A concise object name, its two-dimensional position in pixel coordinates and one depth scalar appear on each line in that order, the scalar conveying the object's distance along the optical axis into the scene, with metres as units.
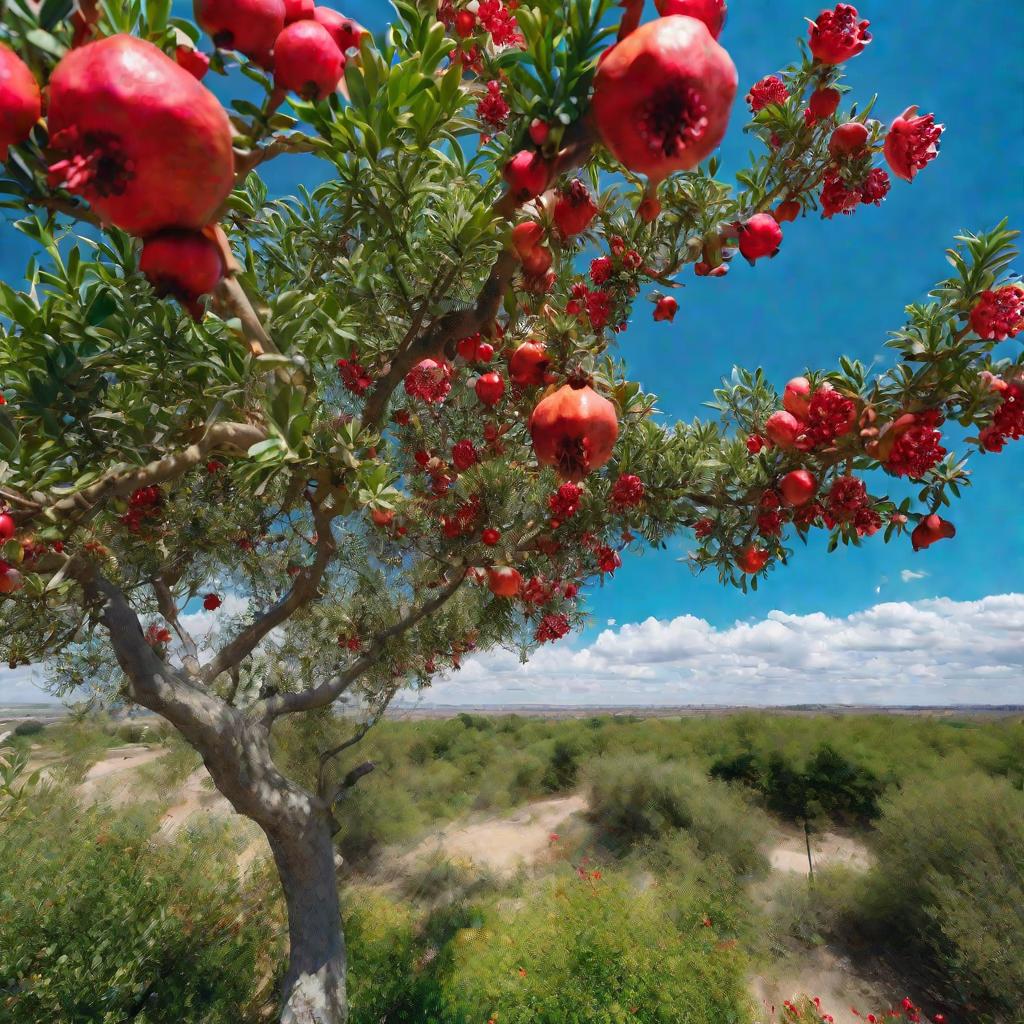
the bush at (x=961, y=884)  8.73
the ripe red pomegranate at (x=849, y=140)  2.21
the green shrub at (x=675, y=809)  14.35
